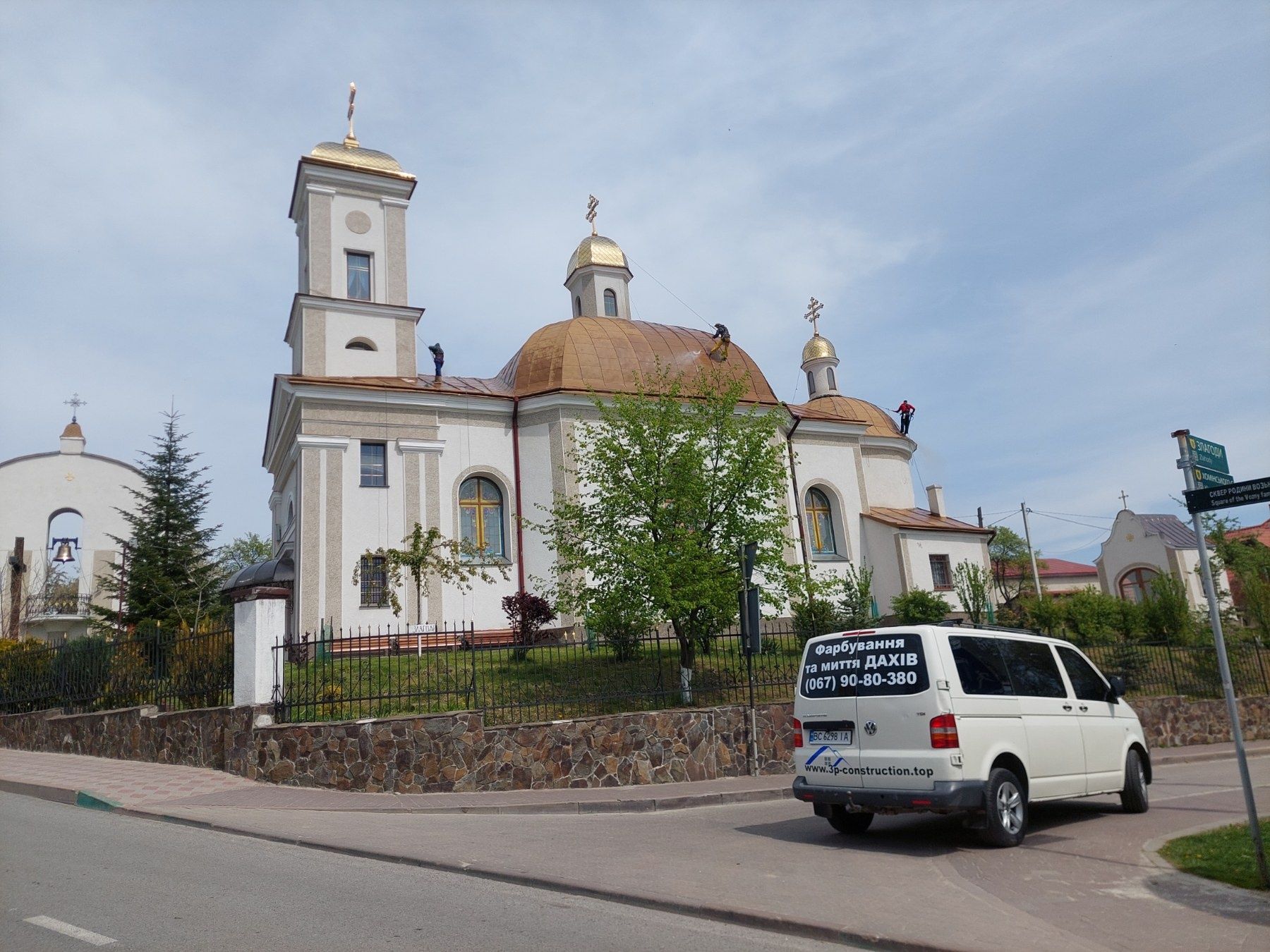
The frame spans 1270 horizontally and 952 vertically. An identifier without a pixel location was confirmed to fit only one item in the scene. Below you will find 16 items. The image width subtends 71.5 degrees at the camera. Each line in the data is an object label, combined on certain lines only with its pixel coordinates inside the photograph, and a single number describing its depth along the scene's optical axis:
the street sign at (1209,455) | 6.92
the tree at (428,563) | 20.77
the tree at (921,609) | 26.94
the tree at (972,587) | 27.33
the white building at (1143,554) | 43.94
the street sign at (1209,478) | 6.87
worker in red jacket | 36.00
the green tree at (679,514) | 14.80
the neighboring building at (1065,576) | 77.94
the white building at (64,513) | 38.25
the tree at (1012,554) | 54.95
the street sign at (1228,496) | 6.48
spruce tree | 27.81
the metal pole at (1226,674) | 5.89
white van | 7.34
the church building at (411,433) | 23.22
